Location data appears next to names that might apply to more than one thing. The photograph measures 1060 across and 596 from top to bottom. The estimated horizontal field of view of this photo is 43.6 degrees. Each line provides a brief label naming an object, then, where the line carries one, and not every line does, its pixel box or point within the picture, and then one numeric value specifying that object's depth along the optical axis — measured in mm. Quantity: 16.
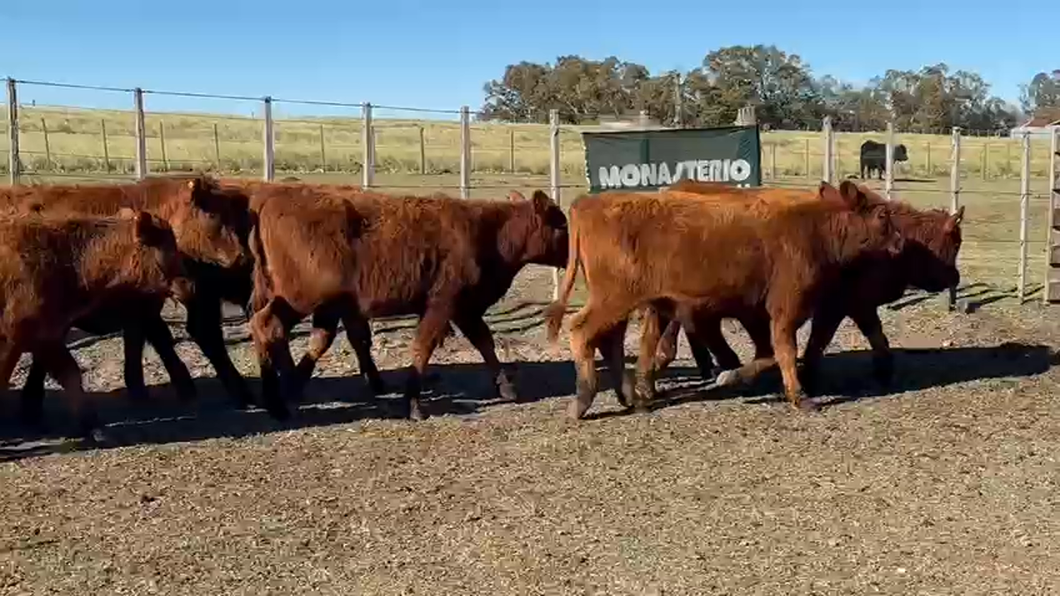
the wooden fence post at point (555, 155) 13234
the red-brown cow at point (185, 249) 9477
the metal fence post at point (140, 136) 11344
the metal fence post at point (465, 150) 12795
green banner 13109
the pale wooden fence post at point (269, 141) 11906
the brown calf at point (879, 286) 9891
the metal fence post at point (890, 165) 14305
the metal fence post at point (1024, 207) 14172
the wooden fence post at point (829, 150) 13823
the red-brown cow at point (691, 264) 8969
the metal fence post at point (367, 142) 12555
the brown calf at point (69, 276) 8016
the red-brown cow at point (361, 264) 9211
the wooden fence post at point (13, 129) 10953
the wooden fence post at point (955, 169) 14516
